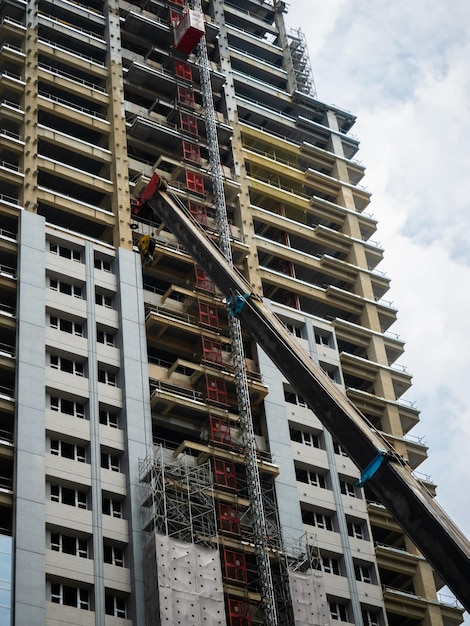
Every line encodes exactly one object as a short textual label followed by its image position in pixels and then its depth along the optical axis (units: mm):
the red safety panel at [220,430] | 97562
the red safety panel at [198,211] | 113750
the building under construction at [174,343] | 86062
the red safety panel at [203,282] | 107438
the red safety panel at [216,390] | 100250
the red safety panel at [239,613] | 87625
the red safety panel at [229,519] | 92312
